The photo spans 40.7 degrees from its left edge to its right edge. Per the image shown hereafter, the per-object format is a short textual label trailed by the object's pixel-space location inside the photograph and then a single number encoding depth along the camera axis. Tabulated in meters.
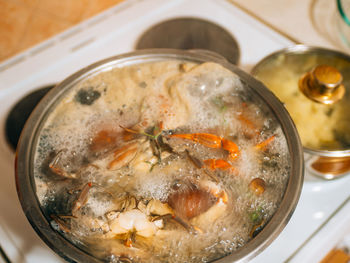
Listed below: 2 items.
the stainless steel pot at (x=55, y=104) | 0.40
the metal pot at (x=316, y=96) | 0.51
